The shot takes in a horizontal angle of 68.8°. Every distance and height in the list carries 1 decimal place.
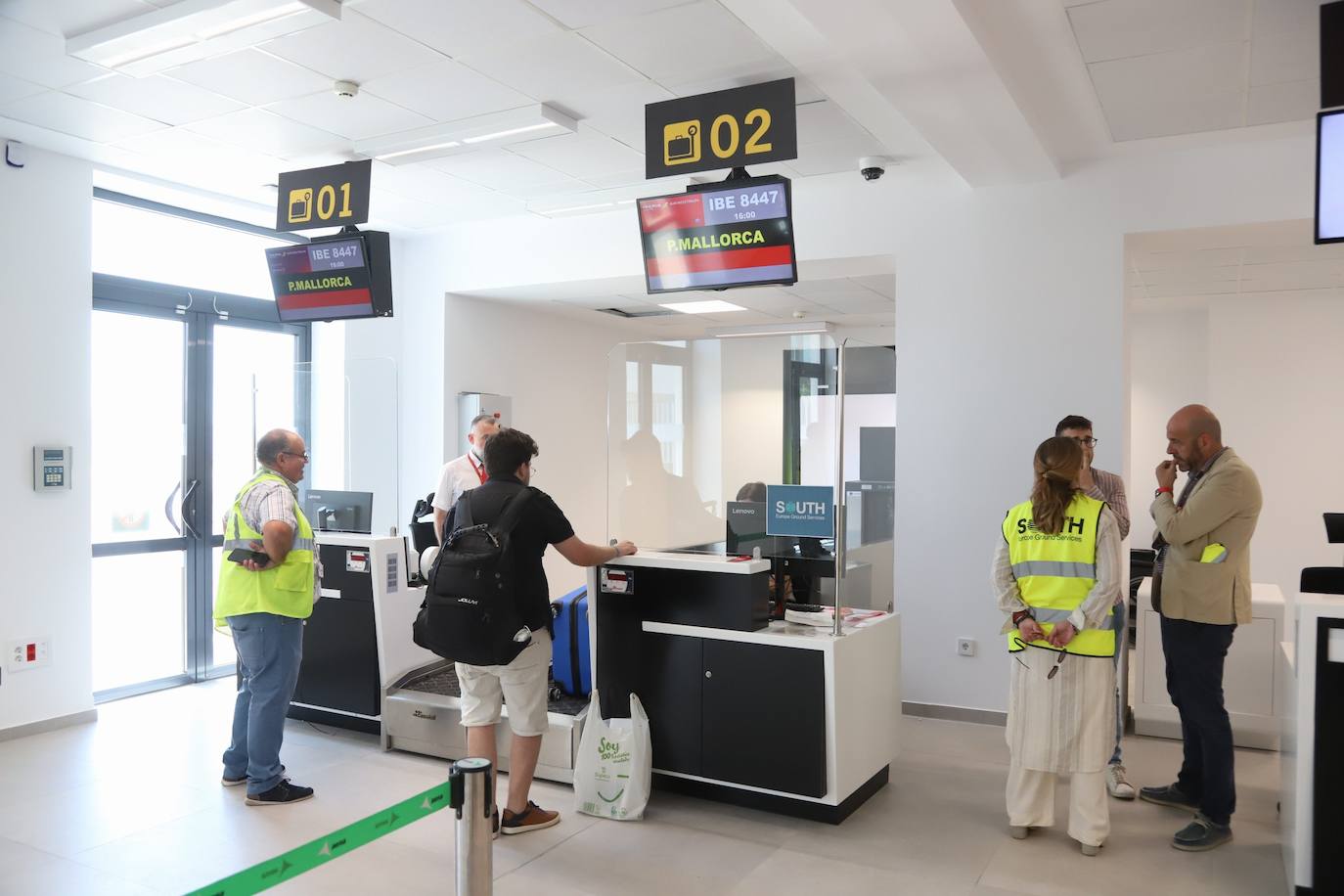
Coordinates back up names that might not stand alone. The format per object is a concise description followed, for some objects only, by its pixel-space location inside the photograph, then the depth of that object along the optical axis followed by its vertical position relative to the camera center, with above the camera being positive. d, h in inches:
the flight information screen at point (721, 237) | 165.2 +34.3
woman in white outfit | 135.9 -27.6
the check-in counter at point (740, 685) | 147.5 -39.3
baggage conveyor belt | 167.0 -52.6
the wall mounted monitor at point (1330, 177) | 113.0 +30.2
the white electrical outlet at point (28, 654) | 197.9 -45.7
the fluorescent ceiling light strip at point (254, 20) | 136.5 +59.3
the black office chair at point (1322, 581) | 134.3 -19.8
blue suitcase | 181.0 -40.6
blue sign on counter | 156.9 -12.2
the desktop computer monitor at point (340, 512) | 213.5 -17.5
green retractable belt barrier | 68.7 -31.8
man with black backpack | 139.5 -24.5
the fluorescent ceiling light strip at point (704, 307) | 327.9 +43.1
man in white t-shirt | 226.7 -9.5
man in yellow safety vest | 157.6 -26.6
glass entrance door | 234.8 -10.3
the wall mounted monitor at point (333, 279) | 209.5 +33.5
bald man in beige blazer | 143.9 -22.6
